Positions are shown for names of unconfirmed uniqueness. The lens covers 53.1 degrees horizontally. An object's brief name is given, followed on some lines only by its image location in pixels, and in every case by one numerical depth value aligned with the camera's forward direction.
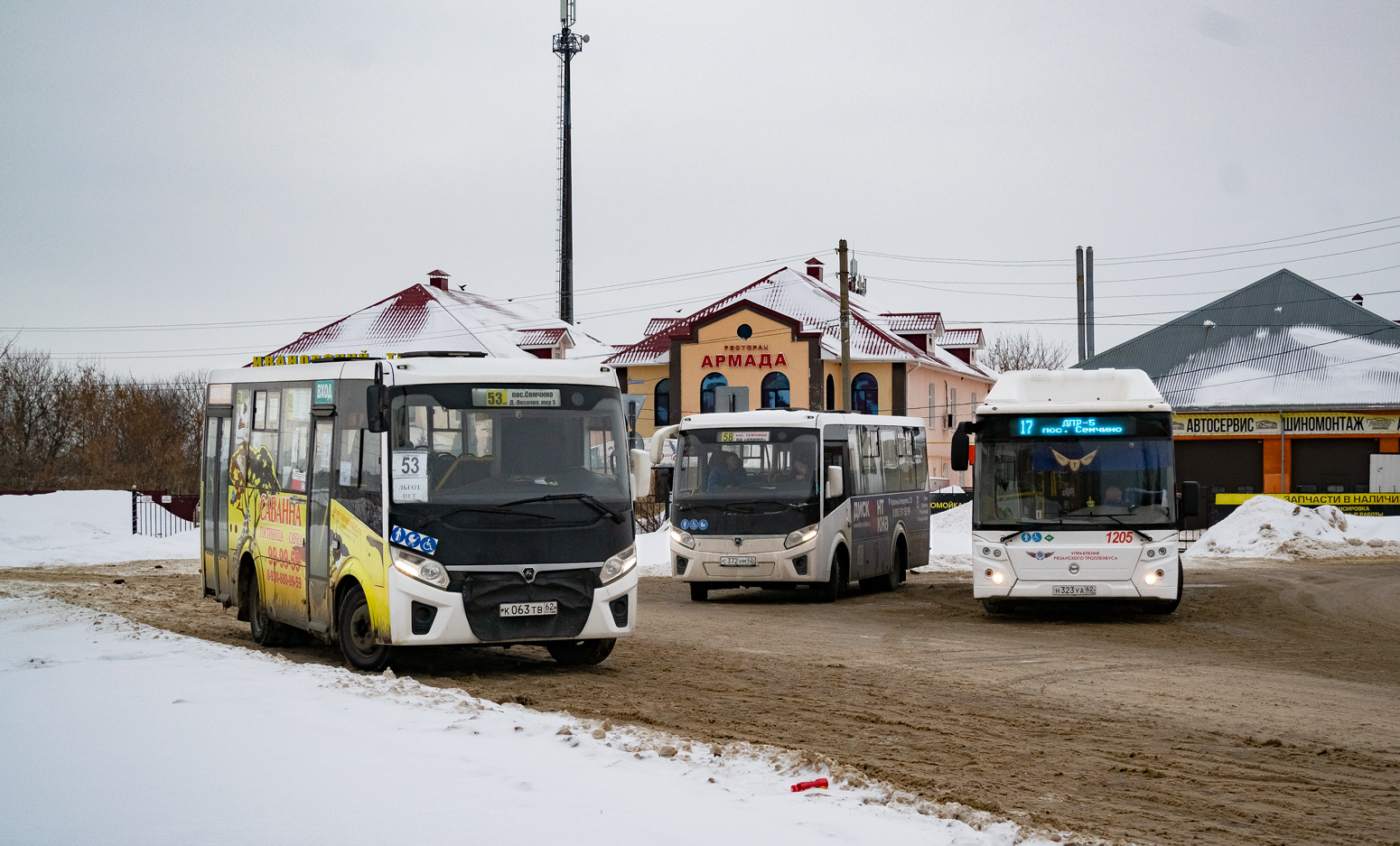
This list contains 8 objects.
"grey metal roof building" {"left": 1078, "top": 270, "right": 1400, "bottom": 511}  49.16
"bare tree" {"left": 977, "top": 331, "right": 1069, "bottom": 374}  93.88
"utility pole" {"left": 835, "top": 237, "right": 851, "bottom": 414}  35.91
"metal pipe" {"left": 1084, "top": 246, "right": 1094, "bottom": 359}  59.16
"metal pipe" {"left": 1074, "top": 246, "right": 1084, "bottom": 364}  60.06
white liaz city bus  17.45
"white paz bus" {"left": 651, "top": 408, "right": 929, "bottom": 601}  20.92
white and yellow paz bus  11.77
